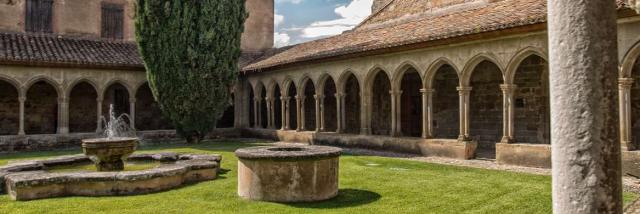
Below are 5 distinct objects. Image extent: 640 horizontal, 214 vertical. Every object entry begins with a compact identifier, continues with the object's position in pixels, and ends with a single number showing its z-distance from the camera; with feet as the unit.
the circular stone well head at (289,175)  19.61
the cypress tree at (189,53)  51.08
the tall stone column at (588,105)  6.39
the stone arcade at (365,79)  34.12
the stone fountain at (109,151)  26.09
